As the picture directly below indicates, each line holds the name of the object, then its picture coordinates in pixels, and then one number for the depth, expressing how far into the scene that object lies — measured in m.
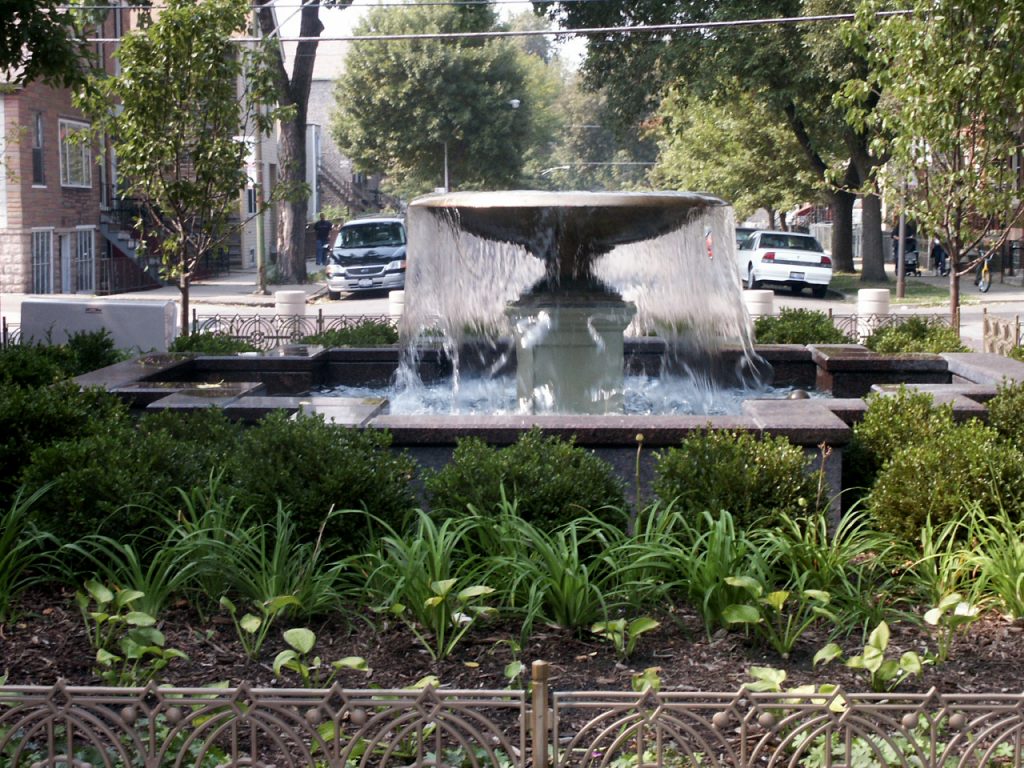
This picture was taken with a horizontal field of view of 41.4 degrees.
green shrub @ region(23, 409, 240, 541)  6.01
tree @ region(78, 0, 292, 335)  15.63
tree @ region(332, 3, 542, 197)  58.84
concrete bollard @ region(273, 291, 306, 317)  21.25
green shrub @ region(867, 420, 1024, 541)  6.28
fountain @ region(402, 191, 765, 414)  9.65
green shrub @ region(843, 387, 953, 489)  7.44
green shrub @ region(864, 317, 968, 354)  11.82
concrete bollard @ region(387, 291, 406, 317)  22.97
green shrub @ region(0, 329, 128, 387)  9.39
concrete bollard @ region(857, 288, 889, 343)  21.42
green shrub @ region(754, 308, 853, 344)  12.95
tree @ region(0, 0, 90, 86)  9.35
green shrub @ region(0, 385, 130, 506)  7.00
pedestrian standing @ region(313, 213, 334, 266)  52.47
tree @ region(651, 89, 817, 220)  42.09
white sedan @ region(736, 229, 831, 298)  34.66
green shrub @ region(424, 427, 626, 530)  6.23
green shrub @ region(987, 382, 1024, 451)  7.79
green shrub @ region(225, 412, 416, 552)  6.18
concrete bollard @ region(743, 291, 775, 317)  21.88
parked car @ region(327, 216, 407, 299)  34.72
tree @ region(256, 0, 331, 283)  33.91
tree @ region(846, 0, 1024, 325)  13.60
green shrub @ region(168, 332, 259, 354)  12.00
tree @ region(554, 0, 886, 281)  31.47
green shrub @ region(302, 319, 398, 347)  13.14
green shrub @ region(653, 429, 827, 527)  6.35
